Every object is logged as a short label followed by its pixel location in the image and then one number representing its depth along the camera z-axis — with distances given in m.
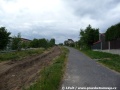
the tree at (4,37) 15.60
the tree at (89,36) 28.00
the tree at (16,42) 22.35
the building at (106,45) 13.99
